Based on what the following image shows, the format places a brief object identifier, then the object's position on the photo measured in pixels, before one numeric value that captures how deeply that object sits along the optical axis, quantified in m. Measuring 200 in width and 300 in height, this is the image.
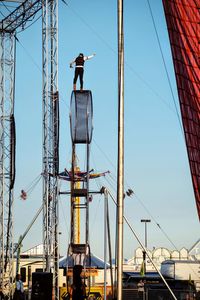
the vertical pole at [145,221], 65.56
